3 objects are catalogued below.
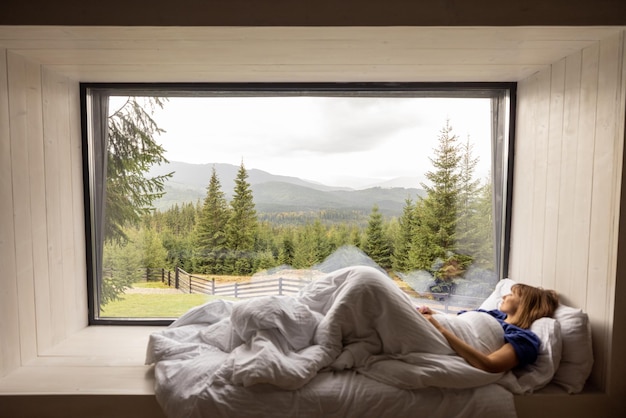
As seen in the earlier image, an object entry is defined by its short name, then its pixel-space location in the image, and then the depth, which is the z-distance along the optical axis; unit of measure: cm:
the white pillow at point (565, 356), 159
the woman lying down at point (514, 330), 154
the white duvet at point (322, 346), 147
